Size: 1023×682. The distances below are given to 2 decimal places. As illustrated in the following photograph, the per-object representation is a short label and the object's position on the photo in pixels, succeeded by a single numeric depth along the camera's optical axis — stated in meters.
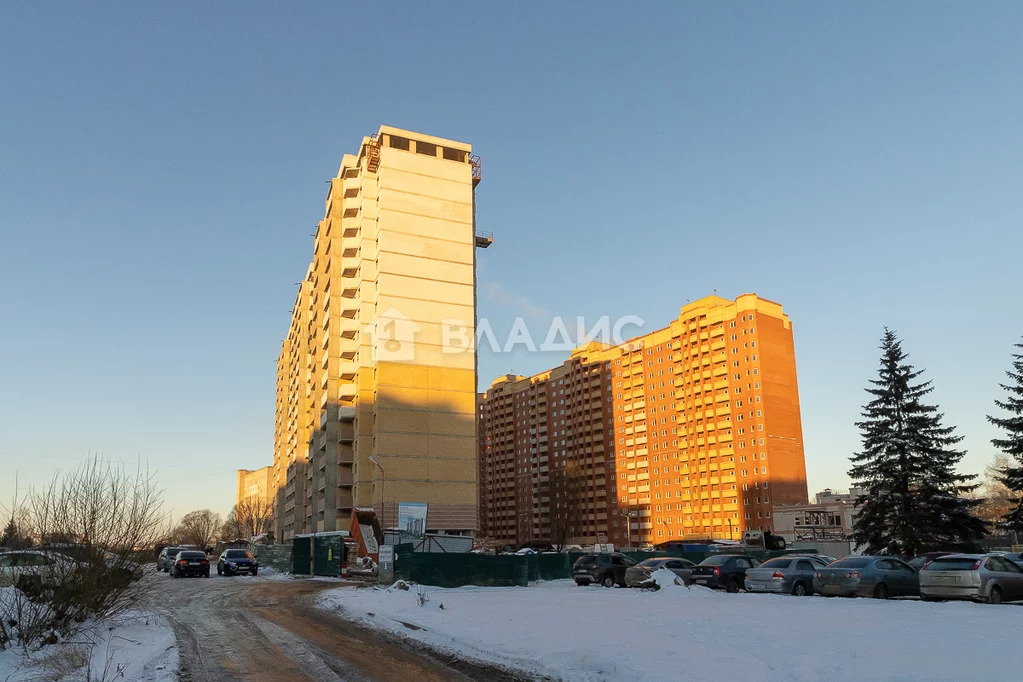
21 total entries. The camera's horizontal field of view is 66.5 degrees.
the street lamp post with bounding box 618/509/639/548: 137.64
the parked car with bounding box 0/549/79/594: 13.88
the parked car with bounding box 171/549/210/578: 43.69
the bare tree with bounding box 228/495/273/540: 162.88
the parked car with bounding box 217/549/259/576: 47.19
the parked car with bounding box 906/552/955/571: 30.63
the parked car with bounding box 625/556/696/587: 30.02
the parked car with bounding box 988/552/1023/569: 22.09
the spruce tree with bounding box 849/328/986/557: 43.06
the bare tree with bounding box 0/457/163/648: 13.30
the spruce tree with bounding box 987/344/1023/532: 40.66
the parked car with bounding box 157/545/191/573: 53.97
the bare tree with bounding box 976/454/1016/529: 95.28
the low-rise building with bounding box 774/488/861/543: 104.50
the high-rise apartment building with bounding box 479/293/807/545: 125.50
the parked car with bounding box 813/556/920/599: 23.00
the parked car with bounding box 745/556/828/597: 25.30
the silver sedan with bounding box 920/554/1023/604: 20.44
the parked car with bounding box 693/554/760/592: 28.53
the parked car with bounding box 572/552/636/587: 33.72
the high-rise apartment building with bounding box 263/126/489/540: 77.56
